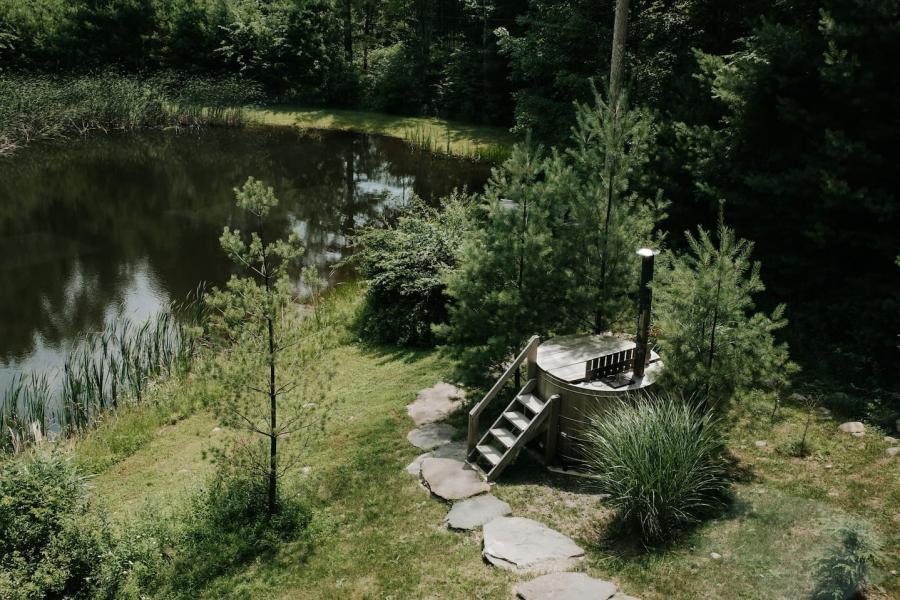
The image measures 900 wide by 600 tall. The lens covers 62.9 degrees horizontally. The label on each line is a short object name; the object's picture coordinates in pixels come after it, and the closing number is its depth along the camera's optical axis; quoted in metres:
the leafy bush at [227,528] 7.09
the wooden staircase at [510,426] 7.92
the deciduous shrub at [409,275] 12.61
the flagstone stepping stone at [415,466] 8.32
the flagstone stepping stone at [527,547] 6.40
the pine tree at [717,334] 7.04
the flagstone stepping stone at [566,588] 5.87
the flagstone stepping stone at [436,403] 9.76
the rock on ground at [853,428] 8.15
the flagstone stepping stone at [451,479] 7.71
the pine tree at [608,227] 8.81
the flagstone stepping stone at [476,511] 7.17
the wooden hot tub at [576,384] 7.77
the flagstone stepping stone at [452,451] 8.55
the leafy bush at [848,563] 5.31
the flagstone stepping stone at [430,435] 8.96
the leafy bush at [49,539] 6.43
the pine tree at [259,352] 7.05
